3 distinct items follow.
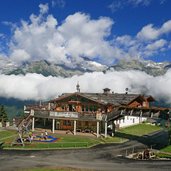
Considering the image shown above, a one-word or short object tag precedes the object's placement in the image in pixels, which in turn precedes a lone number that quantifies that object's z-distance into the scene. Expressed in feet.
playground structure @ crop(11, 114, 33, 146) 92.78
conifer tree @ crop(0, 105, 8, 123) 157.35
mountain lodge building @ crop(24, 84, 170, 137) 108.03
